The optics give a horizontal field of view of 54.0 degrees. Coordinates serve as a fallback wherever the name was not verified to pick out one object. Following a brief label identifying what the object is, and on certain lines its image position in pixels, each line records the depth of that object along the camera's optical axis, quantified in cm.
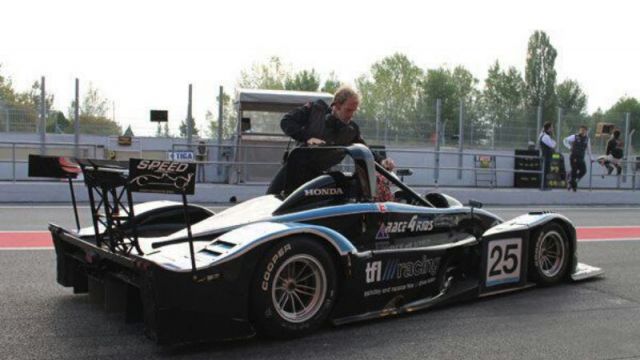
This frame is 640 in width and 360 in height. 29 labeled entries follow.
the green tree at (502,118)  1923
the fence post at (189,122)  1545
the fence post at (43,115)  1441
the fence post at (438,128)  1727
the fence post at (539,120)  1937
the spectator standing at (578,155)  1734
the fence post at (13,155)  1348
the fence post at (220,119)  1562
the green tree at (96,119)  1608
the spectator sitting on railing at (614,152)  1935
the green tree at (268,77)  6612
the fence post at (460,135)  1841
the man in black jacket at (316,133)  516
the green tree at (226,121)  1653
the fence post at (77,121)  1461
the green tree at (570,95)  7231
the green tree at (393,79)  7752
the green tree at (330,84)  7586
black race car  375
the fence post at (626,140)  2039
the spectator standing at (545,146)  1686
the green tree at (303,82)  6757
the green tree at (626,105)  8081
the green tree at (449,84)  7425
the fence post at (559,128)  1920
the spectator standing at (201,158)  1591
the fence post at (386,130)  1831
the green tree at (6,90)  2064
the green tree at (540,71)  7538
